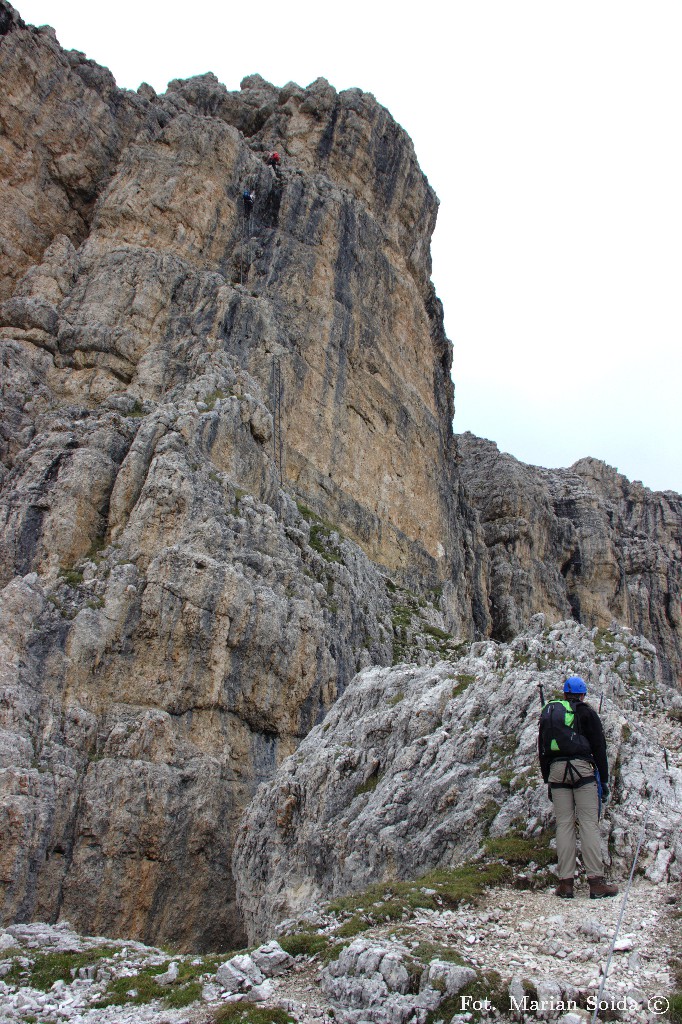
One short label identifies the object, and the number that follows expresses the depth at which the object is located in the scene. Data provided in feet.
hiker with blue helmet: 35.04
